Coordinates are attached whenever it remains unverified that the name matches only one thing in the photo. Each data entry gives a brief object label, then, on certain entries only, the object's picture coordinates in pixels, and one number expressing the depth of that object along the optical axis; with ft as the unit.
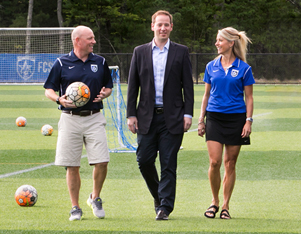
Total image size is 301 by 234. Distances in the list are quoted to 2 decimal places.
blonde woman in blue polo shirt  37.68
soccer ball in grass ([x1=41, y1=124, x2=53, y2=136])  87.62
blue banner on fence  218.15
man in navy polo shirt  36.97
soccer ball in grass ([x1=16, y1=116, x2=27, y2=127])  100.48
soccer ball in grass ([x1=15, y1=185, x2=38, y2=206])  41.59
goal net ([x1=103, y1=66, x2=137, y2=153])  73.24
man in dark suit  36.44
